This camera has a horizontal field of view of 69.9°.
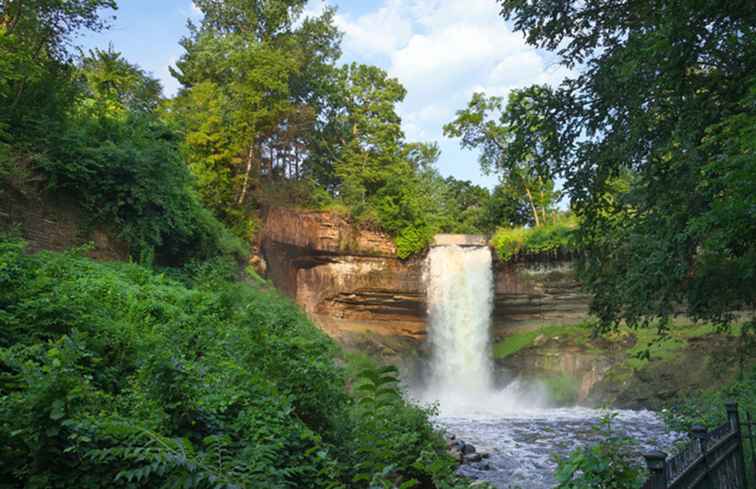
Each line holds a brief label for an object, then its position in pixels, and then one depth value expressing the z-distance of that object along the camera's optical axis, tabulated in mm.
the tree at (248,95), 22719
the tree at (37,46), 10117
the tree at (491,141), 32656
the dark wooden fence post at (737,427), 5035
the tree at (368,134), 28422
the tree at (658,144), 6121
